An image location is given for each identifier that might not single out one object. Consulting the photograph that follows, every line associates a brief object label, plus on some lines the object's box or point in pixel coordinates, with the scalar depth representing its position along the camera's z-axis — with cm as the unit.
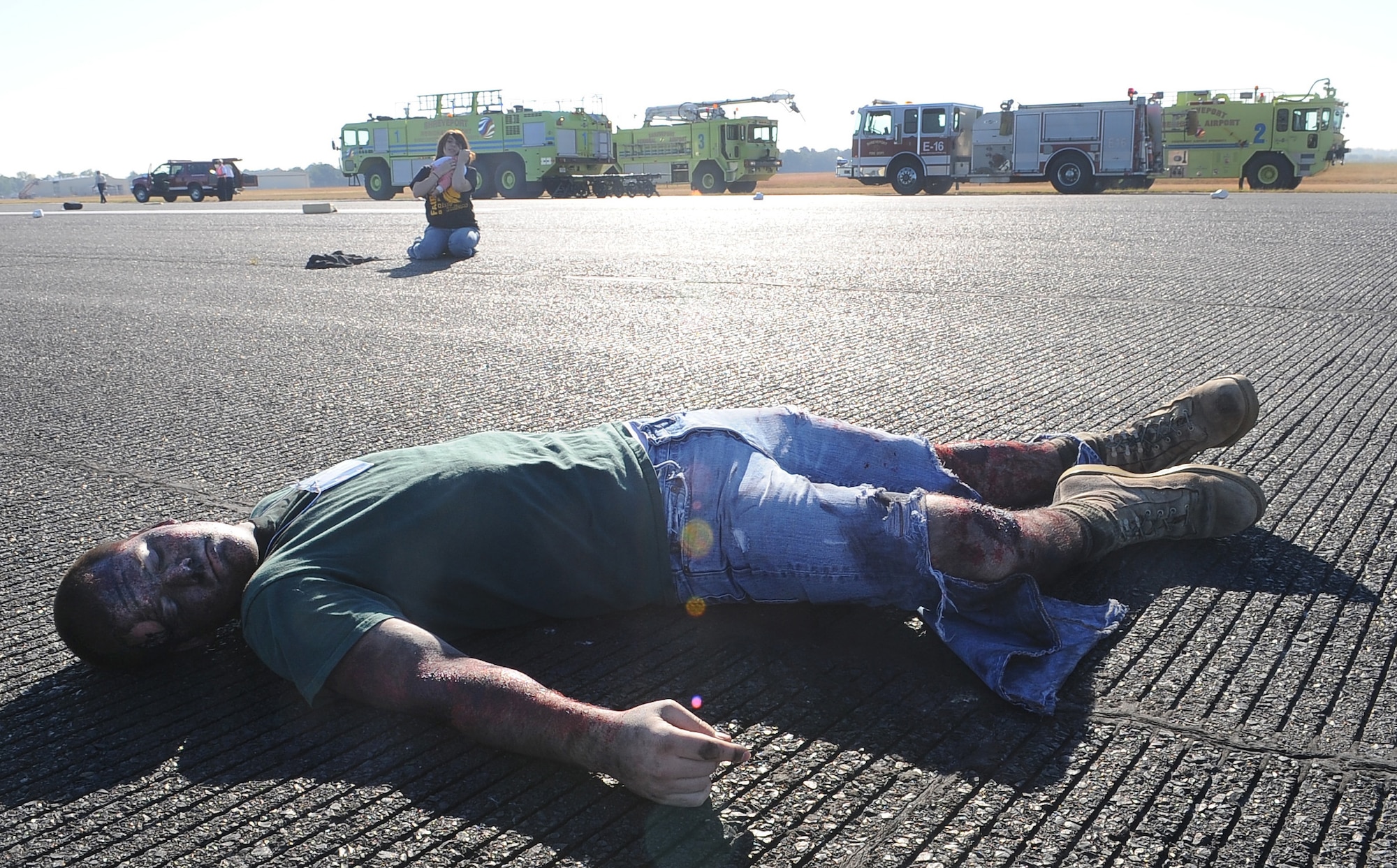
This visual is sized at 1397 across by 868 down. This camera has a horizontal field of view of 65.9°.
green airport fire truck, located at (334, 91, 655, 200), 3098
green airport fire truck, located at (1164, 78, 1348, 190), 2400
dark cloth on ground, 934
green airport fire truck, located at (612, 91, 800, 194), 3262
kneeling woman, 954
